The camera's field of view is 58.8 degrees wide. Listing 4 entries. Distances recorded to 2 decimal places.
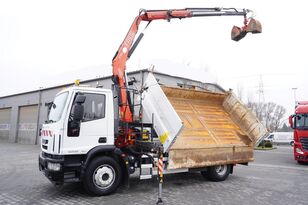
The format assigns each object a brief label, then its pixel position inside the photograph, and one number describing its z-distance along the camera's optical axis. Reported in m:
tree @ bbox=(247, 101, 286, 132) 56.98
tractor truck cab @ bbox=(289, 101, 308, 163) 12.45
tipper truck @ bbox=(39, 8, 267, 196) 6.07
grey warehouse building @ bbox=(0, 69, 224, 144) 23.94
